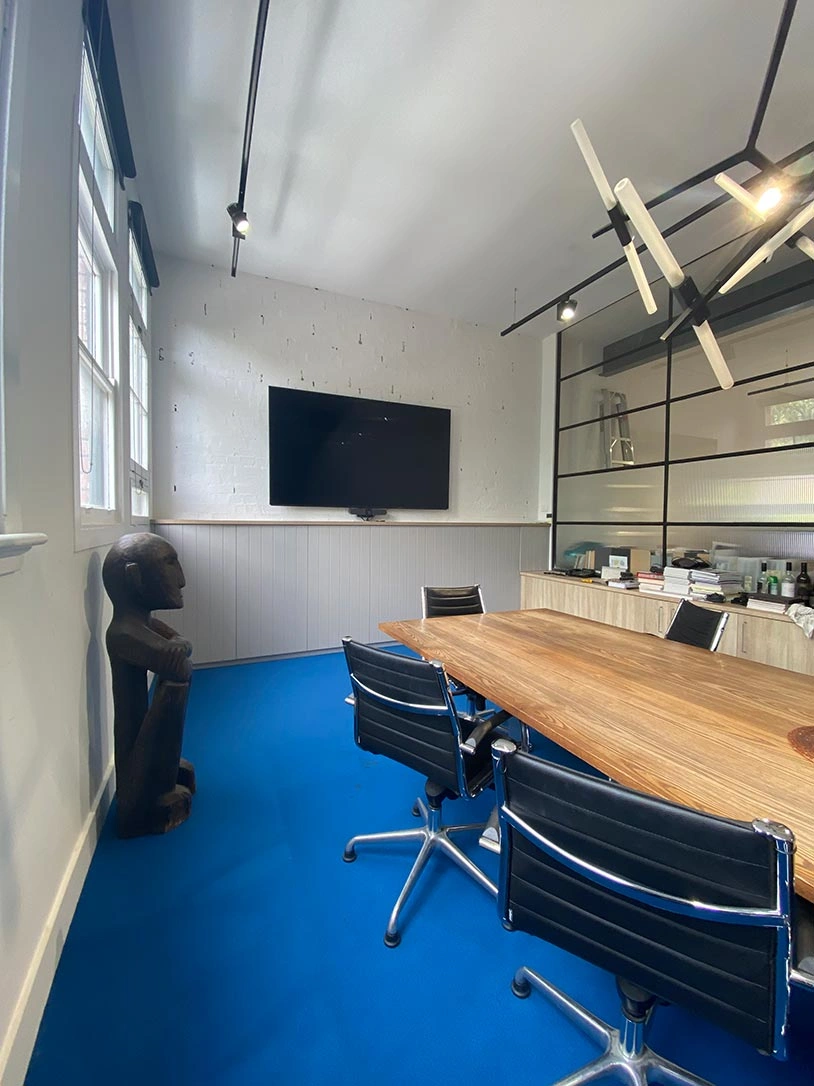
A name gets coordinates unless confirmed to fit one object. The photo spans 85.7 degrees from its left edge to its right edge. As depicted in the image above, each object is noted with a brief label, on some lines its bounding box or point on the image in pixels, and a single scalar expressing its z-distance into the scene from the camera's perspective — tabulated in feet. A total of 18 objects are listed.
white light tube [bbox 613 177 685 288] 4.58
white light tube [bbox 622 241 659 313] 5.41
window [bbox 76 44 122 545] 6.22
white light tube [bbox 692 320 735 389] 5.58
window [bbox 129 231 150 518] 10.23
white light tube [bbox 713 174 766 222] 4.63
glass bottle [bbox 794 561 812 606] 9.35
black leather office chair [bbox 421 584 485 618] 9.69
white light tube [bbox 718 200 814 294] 4.78
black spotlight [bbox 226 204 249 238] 8.86
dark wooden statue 5.69
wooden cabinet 8.93
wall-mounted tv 13.60
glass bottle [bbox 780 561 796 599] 9.54
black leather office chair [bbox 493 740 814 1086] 2.08
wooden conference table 2.95
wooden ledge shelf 12.88
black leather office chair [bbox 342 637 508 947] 4.28
